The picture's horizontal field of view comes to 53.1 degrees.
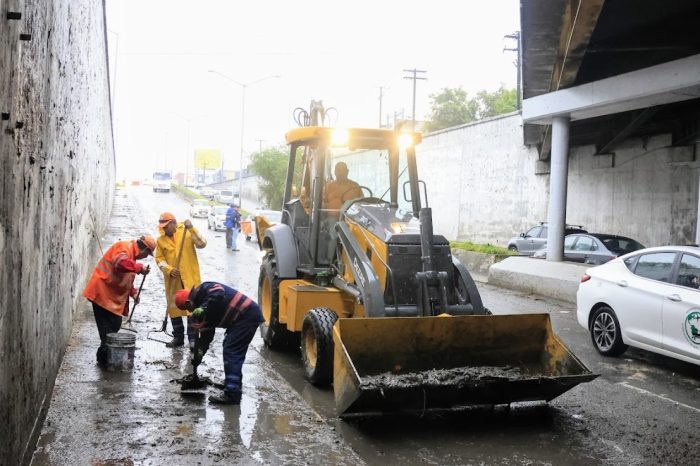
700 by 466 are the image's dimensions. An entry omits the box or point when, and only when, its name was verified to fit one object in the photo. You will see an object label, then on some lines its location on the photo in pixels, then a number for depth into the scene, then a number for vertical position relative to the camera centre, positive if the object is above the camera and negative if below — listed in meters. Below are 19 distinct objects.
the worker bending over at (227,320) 6.79 -1.20
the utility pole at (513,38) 42.46 +10.38
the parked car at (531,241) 23.31 -1.09
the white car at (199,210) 46.41 -0.81
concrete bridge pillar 18.25 +0.48
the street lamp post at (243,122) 50.54 +5.63
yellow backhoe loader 6.16 -1.06
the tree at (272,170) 52.88 +2.27
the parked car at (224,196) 68.34 +0.24
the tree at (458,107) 61.62 +8.79
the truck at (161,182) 77.50 +1.64
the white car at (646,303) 7.99 -1.13
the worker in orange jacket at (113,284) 7.82 -1.00
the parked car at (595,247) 18.17 -0.97
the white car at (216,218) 34.88 -1.01
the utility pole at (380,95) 63.34 +9.85
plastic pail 7.73 -1.73
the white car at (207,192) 74.38 +0.69
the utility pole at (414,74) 56.00 +10.45
